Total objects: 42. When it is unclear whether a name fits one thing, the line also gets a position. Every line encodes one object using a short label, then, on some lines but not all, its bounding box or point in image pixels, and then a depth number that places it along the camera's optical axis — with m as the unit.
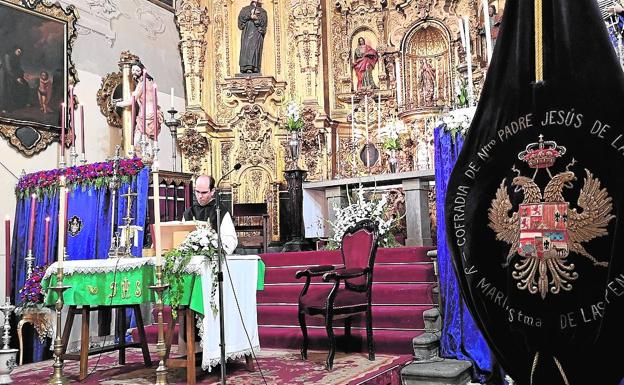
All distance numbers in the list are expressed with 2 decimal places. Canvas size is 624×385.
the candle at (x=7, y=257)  5.02
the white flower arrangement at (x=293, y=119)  9.64
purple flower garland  7.21
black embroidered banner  1.68
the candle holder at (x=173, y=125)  9.60
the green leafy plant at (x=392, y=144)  9.10
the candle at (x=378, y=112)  10.37
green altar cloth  4.46
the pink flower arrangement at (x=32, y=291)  6.50
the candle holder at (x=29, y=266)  6.27
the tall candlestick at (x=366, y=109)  10.06
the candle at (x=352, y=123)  10.61
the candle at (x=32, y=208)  6.60
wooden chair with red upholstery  4.87
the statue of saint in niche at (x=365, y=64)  11.02
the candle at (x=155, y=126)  7.20
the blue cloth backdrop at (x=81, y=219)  7.20
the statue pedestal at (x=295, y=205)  9.36
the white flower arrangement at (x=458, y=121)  4.42
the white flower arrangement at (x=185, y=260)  4.25
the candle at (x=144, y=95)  6.46
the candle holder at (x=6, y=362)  4.47
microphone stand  3.46
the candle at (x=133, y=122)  8.09
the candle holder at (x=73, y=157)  8.18
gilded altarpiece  10.53
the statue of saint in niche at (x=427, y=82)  10.47
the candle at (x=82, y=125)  7.67
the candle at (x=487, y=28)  3.77
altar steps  5.45
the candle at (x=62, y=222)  4.11
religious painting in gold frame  8.13
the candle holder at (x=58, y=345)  4.04
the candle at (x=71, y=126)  8.70
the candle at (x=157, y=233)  3.90
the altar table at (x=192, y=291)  4.27
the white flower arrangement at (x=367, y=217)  7.14
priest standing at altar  5.16
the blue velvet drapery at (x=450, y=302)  4.42
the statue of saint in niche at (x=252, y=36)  11.01
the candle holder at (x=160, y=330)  3.90
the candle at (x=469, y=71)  4.07
